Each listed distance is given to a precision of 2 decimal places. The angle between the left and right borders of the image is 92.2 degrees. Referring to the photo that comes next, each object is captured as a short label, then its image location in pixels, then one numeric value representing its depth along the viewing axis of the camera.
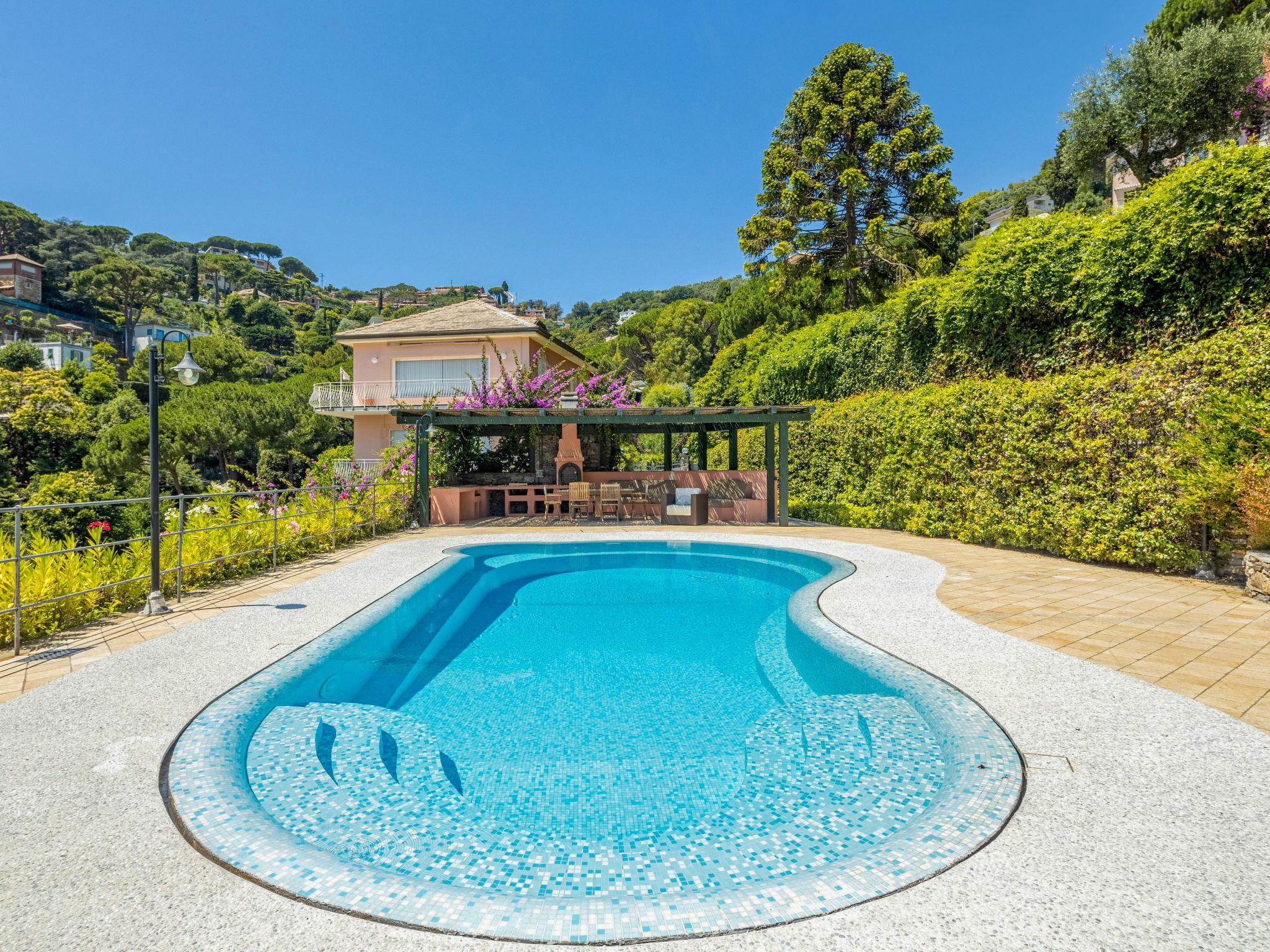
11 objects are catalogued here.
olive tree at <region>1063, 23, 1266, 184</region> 14.66
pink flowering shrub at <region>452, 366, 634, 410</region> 15.41
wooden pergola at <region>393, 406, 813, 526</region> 12.05
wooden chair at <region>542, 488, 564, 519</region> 13.95
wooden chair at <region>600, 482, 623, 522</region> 13.43
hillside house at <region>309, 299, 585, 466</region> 21.17
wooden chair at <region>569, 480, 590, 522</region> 13.48
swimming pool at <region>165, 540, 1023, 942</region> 1.98
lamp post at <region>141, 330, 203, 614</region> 5.02
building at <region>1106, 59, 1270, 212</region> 14.43
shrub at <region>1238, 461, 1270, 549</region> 5.38
